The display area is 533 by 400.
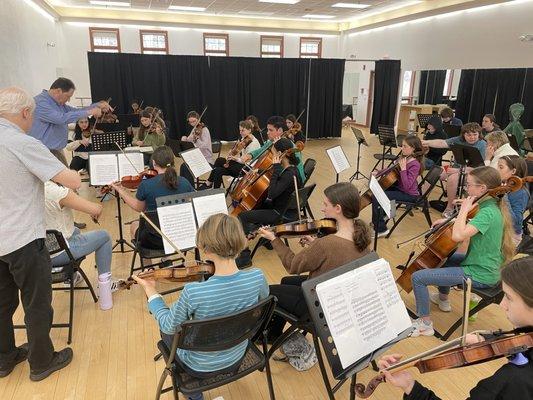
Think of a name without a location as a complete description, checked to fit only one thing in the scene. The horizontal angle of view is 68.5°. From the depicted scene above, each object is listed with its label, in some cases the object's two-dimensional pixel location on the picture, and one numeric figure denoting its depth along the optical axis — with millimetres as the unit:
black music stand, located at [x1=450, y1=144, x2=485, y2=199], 4980
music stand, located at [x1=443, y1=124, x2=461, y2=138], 6736
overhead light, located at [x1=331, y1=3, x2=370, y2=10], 11289
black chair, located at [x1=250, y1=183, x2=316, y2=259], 4054
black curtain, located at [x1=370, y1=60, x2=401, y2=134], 12820
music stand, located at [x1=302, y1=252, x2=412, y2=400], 1742
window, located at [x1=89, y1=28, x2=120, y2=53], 12734
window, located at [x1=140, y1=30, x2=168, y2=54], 13156
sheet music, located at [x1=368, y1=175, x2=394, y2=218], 3357
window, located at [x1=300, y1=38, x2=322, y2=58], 15102
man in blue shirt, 4510
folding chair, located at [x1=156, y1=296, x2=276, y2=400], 1721
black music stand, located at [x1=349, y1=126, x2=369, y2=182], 7121
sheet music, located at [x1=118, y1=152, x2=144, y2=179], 4258
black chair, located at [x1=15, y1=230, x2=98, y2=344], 2701
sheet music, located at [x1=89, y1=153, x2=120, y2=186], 4074
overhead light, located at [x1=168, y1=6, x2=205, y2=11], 11773
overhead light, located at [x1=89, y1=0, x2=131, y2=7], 11023
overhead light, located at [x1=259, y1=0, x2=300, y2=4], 10789
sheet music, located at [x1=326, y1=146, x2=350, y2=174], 5086
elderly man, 2111
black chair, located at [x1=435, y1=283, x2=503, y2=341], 2719
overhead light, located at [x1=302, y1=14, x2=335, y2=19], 13237
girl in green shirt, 2711
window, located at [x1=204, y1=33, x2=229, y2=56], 13803
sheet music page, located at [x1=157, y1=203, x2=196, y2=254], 2912
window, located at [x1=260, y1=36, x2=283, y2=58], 14516
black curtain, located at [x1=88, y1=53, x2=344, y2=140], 10711
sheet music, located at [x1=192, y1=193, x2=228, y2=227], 3031
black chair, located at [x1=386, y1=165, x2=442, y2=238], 4707
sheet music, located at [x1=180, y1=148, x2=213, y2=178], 4867
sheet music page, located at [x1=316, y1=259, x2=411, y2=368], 1671
